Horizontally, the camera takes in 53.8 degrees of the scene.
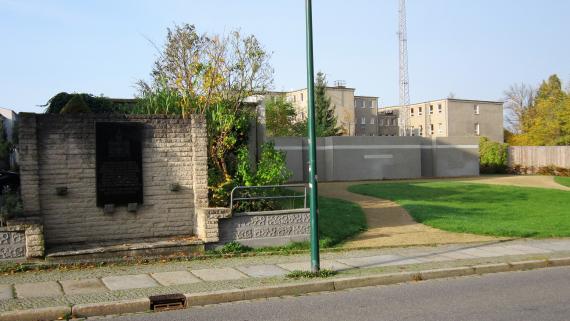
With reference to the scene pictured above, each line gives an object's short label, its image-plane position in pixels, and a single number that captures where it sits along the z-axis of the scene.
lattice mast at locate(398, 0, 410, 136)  90.50
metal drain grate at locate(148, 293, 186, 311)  8.00
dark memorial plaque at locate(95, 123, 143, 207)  11.66
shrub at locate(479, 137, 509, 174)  44.47
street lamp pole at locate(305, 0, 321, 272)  9.92
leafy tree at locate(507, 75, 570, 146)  55.19
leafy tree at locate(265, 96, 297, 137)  58.78
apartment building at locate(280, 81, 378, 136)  84.81
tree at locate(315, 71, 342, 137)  65.06
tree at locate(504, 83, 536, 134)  87.69
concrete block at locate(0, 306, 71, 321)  7.20
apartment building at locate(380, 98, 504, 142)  84.19
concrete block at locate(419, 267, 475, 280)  10.33
